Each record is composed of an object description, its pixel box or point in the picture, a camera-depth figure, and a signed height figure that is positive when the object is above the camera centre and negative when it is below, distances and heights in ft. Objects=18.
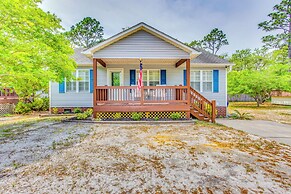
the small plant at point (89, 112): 29.50 -3.33
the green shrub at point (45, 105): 40.25 -2.60
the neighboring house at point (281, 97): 60.70 -1.03
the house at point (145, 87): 26.08 +1.32
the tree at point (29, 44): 16.34 +5.92
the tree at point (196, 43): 95.20 +31.61
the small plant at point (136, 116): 26.37 -3.61
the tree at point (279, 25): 59.41 +28.01
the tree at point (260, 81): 48.80 +4.22
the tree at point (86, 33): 84.23 +34.16
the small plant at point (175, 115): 26.61 -3.53
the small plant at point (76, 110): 33.55 -3.26
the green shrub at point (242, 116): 30.48 -4.40
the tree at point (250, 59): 80.43 +19.25
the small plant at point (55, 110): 33.76 -3.26
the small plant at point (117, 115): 27.20 -3.54
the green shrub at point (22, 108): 36.47 -3.08
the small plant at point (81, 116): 26.69 -3.77
